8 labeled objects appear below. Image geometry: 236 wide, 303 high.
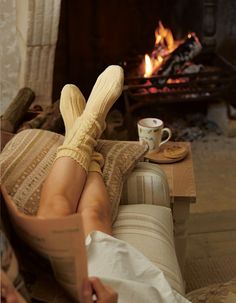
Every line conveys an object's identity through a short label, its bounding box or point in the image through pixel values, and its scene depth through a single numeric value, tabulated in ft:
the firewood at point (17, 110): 6.41
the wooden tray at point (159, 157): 5.11
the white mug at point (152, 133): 5.08
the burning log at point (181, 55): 8.41
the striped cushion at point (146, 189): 4.53
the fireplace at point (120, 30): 8.29
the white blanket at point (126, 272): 3.01
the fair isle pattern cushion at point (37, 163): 3.99
